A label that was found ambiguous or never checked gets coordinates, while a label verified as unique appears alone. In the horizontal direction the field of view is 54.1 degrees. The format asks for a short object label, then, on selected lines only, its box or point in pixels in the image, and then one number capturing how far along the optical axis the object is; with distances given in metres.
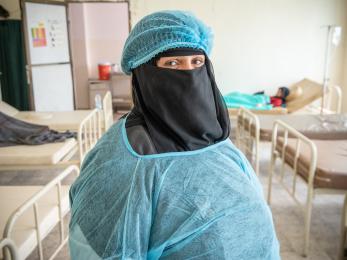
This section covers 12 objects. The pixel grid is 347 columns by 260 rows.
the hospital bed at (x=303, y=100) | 4.55
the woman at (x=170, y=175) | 0.86
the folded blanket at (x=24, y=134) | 2.91
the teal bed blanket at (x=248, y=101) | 4.73
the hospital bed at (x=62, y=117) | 3.54
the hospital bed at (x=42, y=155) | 2.63
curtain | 5.51
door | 4.80
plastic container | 6.68
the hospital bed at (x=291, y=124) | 3.20
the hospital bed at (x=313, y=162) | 2.16
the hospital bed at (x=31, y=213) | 1.58
